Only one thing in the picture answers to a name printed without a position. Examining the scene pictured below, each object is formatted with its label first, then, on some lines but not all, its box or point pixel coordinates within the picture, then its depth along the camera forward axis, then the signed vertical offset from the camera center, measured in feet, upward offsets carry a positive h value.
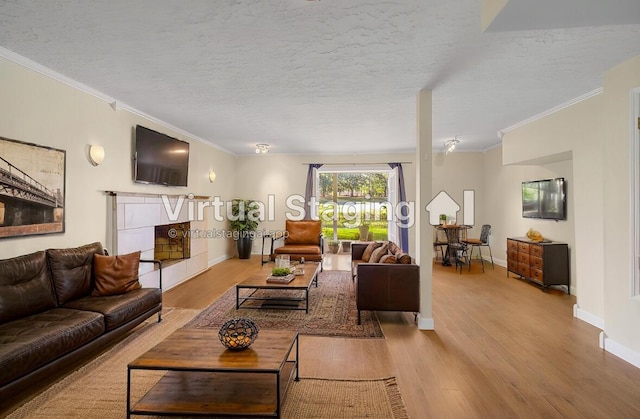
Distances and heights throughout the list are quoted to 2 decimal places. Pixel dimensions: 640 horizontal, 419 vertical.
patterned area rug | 10.55 -3.99
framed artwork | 8.44 +0.63
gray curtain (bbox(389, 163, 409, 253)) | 23.45 -0.11
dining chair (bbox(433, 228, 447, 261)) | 22.19 -2.00
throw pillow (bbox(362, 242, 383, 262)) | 15.26 -1.97
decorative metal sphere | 6.33 -2.56
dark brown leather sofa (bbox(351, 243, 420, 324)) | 10.93 -2.70
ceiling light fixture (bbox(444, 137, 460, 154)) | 19.64 +4.37
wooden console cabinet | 14.87 -2.55
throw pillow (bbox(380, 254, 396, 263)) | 11.44 -1.80
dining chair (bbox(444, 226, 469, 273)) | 19.76 -2.23
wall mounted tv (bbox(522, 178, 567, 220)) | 15.16 +0.62
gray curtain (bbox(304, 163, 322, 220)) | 24.43 +1.61
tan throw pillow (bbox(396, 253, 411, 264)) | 11.41 -1.78
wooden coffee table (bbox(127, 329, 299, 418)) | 5.67 -3.60
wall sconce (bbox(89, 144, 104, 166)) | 11.25 +2.06
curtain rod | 24.34 +3.66
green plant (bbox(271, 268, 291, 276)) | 12.69 -2.52
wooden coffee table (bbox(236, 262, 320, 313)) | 11.95 -3.67
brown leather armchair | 20.79 -1.60
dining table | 20.26 -1.72
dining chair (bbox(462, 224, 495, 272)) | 20.09 -1.95
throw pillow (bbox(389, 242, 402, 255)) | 12.99 -1.70
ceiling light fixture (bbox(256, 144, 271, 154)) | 20.61 +4.22
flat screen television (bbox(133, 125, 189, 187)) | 13.61 +2.49
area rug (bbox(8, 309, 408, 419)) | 6.29 -4.09
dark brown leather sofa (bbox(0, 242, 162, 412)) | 6.40 -2.73
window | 25.44 +0.70
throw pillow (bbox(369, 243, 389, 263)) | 12.89 -1.83
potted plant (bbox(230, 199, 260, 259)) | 23.24 -1.03
